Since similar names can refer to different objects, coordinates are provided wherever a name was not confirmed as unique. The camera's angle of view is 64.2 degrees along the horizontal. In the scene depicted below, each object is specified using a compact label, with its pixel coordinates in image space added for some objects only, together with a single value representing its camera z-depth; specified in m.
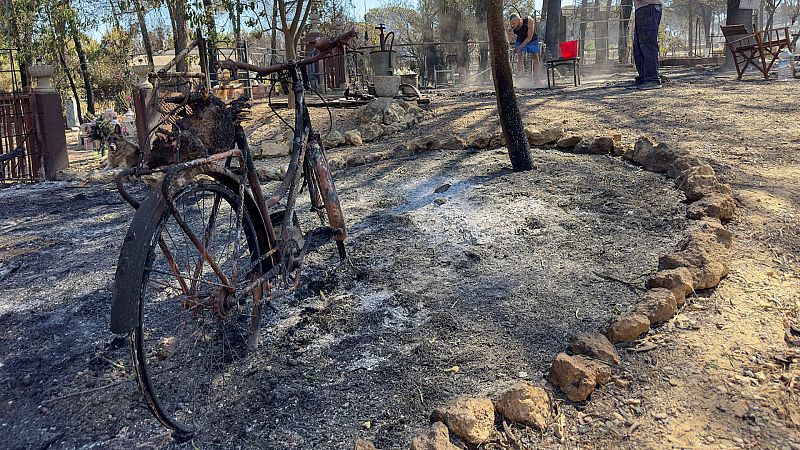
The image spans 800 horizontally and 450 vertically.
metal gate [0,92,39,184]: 8.56
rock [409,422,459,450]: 1.99
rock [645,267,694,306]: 2.94
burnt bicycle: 2.13
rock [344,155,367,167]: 6.82
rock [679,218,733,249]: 3.40
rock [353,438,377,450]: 2.05
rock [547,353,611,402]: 2.33
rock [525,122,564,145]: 6.30
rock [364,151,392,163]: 6.85
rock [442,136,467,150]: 6.74
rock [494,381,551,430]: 2.20
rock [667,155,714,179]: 4.50
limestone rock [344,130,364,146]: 8.62
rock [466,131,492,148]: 6.61
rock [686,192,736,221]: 3.87
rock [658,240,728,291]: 3.05
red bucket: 15.17
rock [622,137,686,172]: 5.08
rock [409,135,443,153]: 6.90
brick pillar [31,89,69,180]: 8.52
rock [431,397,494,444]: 2.11
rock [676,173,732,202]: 4.20
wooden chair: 11.92
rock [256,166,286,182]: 6.56
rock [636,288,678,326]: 2.76
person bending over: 14.82
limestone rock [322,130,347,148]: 8.63
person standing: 11.50
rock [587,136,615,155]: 5.88
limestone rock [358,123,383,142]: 8.88
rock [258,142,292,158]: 8.31
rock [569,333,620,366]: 2.51
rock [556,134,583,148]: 6.17
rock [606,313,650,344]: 2.67
